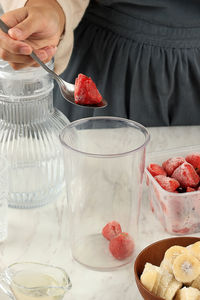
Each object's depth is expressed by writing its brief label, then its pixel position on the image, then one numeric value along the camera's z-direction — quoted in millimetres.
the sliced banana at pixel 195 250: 748
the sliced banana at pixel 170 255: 743
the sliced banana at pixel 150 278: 718
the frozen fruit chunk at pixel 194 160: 913
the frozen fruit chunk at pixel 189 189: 865
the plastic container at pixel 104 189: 786
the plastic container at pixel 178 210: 849
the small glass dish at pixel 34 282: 689
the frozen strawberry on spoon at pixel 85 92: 859
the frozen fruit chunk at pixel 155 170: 898
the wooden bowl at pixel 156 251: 759
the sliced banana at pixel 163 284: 721
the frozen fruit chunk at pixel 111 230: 825
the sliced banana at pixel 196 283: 733
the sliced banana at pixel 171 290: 717
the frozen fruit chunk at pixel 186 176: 876
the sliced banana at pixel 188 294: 706
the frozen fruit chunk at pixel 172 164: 911
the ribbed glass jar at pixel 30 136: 866
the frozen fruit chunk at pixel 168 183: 863
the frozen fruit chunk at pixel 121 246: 806
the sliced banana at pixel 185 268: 726
